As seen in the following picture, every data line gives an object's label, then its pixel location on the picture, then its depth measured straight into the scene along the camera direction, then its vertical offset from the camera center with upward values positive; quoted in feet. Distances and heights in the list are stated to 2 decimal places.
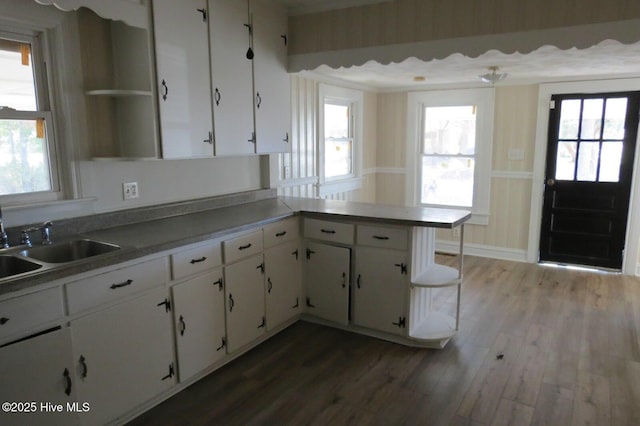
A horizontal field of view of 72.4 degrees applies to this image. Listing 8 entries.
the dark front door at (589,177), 15.56 -1.05
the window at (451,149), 17.98 -0.01
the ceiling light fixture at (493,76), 13.64 +2.25
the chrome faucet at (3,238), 7.04 -1.41
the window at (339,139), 15.76 +0.38
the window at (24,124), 7.50 +0.45
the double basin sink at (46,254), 6.91 -1.74
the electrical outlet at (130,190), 9.28 -0.87
